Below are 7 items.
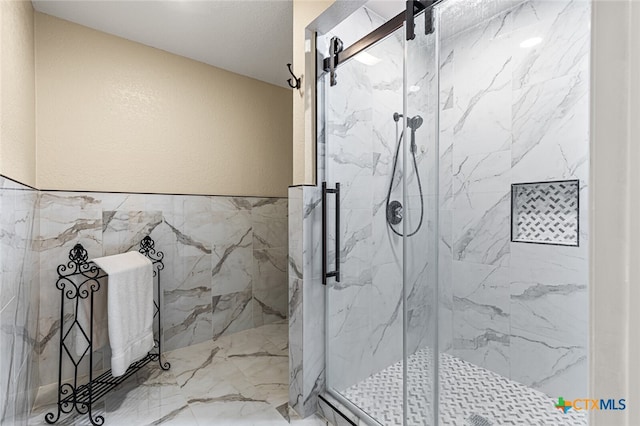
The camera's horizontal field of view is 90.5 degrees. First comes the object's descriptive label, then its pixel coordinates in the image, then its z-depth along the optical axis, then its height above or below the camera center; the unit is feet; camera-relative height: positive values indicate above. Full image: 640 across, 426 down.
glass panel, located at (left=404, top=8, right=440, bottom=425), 3.99 -0.28
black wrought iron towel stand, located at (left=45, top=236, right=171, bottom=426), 5.73 -2.54
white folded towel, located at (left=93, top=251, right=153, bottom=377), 5.92 -1.90
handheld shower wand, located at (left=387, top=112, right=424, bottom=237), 4.04 +0.36
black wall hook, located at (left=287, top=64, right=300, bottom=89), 5.82 +2.36
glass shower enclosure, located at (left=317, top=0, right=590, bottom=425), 5.01 +0.03
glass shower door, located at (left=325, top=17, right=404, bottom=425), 4.99 -0.42
